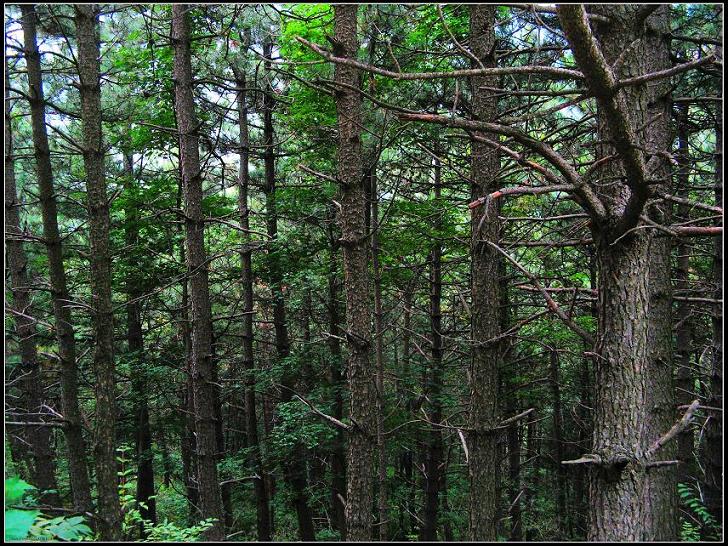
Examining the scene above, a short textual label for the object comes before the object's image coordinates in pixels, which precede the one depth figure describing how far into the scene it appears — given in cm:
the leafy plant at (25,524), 263
